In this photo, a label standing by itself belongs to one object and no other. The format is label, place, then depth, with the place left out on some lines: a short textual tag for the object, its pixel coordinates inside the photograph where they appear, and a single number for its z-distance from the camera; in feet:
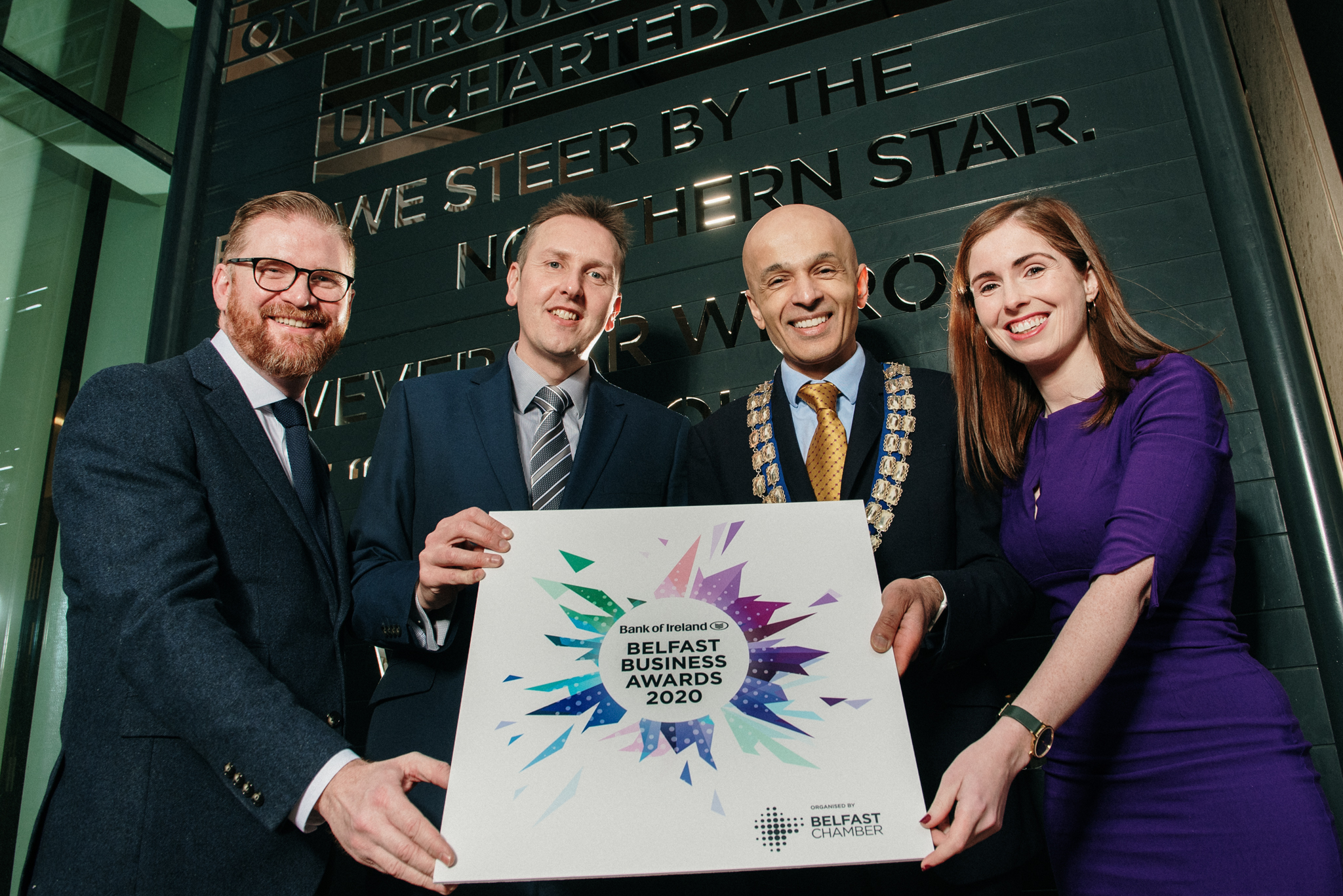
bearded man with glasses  4.28
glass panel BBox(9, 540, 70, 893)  10.68
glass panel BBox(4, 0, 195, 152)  12.59
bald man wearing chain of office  4.94
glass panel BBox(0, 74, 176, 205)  12.20
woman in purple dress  4.39
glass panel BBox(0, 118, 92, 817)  11.29
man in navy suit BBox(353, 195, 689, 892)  5.31
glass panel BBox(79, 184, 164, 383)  12.84
